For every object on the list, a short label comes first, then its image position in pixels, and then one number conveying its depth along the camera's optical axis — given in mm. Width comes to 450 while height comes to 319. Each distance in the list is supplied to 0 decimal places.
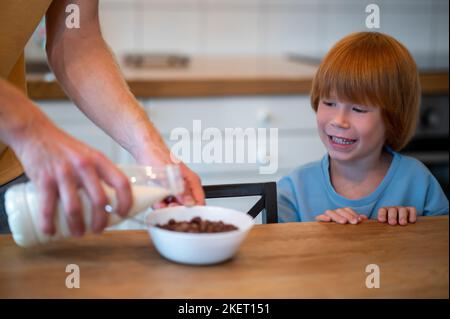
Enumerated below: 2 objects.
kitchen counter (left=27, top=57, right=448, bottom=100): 1950
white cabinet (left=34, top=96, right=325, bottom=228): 2020
